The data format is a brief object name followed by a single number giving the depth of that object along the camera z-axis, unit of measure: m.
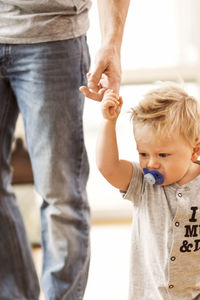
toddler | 1.52
